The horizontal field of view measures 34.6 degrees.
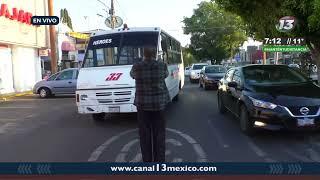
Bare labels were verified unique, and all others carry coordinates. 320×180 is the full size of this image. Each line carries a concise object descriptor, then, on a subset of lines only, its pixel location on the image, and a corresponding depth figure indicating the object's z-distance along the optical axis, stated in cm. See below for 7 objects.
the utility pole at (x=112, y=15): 3723
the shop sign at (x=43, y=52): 3641
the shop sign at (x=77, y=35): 4856
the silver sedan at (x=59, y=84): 2491
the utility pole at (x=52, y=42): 3106
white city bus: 1274
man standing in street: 787
